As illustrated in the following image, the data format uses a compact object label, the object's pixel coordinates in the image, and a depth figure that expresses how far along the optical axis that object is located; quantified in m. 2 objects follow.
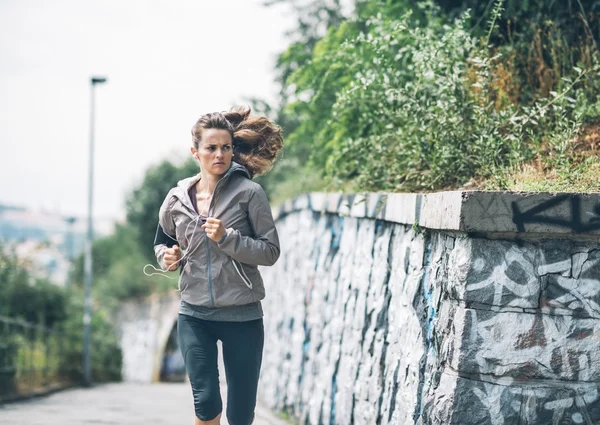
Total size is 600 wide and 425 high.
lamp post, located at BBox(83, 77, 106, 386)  20.77
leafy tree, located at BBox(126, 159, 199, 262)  33.25
